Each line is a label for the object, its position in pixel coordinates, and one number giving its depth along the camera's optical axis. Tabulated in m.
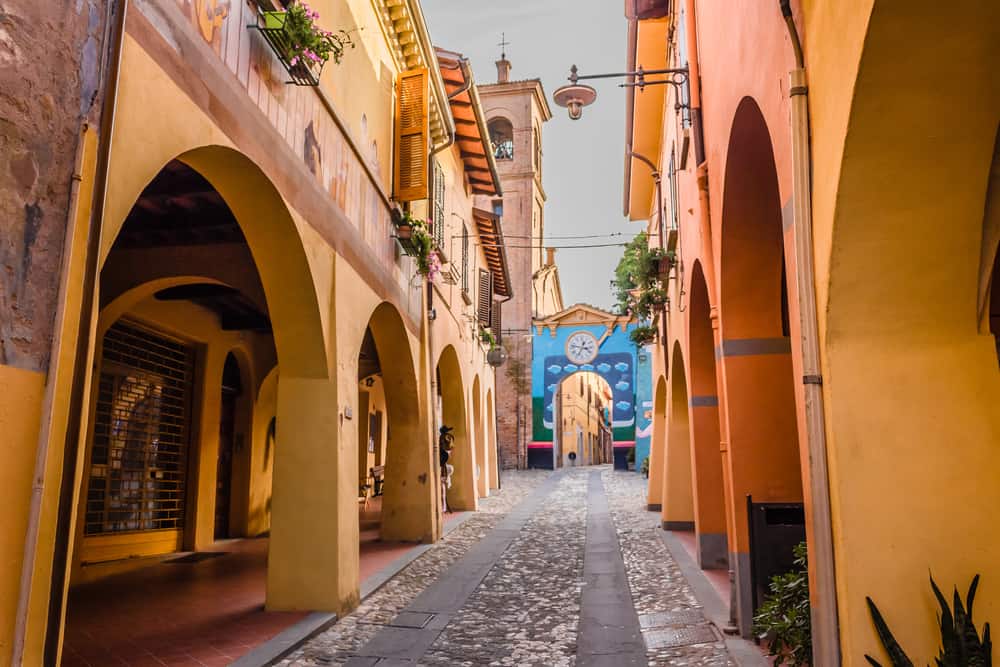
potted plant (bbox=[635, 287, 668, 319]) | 13.08
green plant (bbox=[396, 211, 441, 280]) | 10.05
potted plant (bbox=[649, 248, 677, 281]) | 11.99
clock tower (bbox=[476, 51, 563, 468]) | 32.66
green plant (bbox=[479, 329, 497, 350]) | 19.73
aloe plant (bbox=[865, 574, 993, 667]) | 3.04
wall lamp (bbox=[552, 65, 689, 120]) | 9.16
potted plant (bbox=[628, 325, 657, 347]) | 15.45
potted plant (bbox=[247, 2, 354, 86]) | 5.28
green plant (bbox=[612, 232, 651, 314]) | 12.61
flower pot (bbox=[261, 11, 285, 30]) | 5.26
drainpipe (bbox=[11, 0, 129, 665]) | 2.86
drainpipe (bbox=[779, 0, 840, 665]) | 3.43
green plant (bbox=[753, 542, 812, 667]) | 4.17
